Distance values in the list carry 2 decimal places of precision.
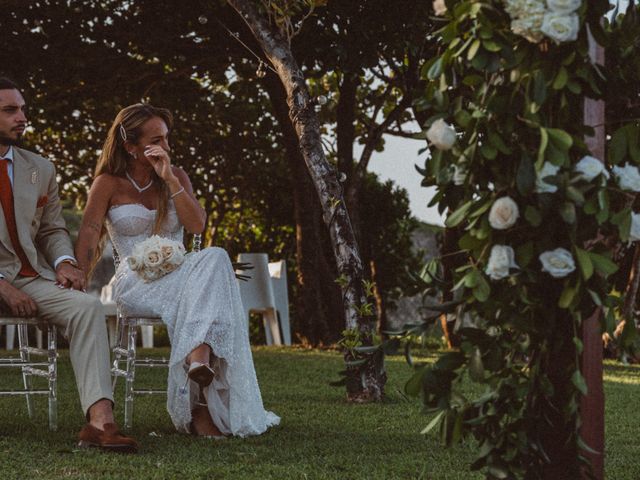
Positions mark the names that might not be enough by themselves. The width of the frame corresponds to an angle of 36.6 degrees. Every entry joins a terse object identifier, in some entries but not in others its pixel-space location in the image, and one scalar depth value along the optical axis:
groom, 4.08
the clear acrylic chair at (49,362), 4.42
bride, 4.55
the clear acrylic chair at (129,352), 4.73
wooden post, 2.44
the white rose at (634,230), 2.34
